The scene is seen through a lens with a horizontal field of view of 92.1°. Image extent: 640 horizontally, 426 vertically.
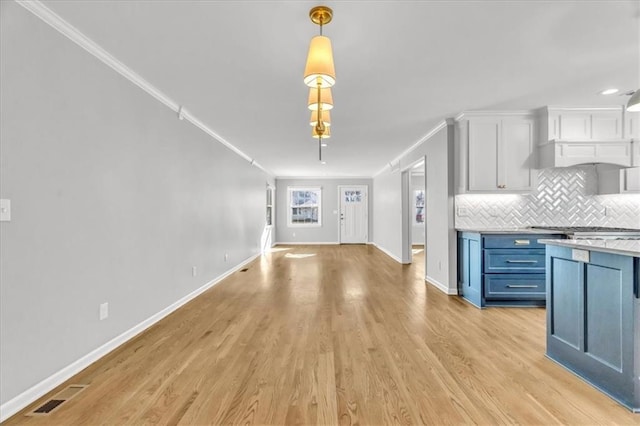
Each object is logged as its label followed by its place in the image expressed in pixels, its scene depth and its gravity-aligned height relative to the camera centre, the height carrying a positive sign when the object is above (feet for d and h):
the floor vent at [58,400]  5.68 -3.68
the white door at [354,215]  34.40 -0.34
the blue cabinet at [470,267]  12.07 -2.31
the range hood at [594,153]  12.31 +2.35
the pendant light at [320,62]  5.49 +2.69
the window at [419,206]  33.81 +0.64
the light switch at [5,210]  5.47 +0.05
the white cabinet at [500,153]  13.07 +2.49
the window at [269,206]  30.99 +0.63
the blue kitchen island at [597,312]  5.75 -2.13
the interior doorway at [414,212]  22.02 -0.02
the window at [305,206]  34.58 +0.67
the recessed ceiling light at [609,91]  10.69 +4.20
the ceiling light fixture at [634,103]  7.13 +2.53
